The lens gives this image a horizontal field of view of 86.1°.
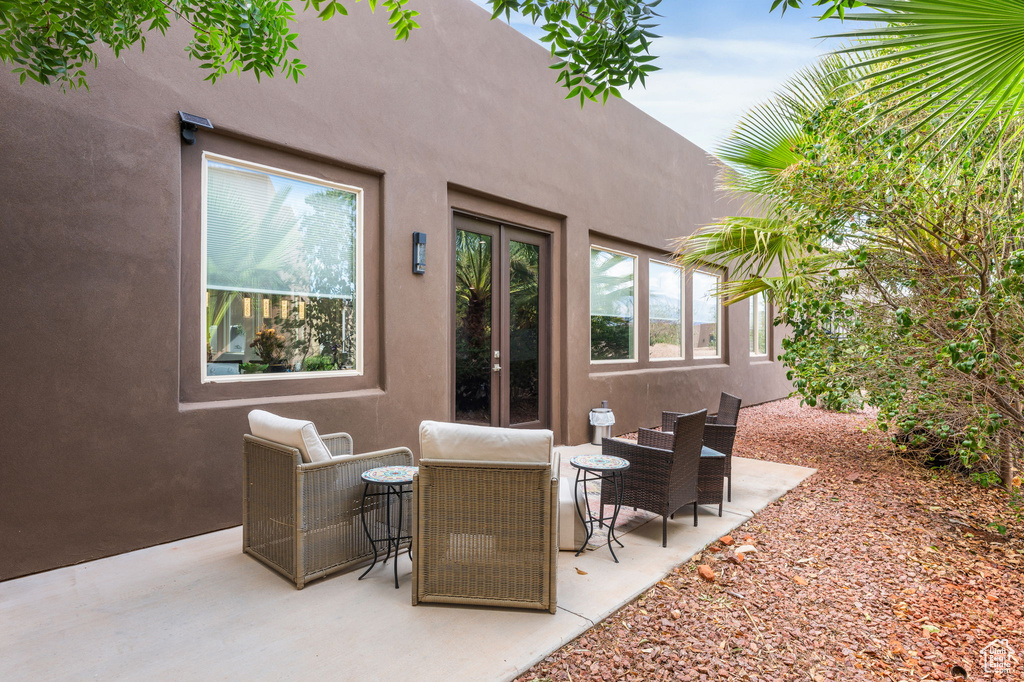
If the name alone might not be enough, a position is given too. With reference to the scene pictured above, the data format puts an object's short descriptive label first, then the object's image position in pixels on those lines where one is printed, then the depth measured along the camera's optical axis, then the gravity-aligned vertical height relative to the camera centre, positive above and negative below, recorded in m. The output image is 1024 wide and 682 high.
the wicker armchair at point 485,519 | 2.67 -0.85
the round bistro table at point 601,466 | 3.36 -0.75
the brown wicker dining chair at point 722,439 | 4.49 -0.77
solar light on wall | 3.71 +1.52
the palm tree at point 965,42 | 2.19 +1.27
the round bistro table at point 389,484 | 2.99 -0.82
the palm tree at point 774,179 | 4.98 +1.75
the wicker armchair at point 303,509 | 2.94 -0.92
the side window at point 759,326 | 11.63 +0.40
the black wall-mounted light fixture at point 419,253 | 5.07 +0.86
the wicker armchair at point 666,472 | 3.57 -0.85
